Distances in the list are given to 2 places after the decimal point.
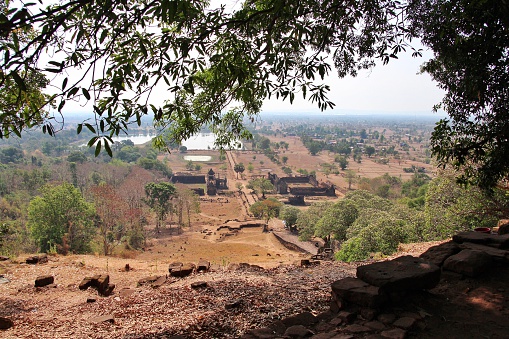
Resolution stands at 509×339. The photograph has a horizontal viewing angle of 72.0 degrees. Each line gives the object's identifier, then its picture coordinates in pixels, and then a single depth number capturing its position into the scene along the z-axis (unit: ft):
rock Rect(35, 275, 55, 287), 24.29
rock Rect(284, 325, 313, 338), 11.27
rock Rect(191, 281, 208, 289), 19.80
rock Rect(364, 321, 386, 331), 10.90
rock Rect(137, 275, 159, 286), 24.35
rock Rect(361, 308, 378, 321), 11.64
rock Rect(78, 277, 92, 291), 23.82
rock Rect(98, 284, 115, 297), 22.92
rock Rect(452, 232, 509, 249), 16.62
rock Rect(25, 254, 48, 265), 30.50
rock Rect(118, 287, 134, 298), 21.46
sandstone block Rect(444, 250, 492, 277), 14.05
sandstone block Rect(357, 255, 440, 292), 12.29
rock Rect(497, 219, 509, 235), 21.03
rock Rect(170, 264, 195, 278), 24.58
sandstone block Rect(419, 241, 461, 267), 15.68
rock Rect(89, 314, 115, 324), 16.13
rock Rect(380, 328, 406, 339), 10.21
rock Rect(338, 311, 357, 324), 11.82
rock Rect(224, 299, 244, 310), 15.21
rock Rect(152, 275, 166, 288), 22.91
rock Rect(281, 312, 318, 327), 12.44
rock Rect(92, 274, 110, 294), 23.30
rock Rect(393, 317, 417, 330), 10.80
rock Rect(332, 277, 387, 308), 11.88
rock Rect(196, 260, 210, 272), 25.41
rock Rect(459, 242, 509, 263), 14.57
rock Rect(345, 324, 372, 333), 10.79
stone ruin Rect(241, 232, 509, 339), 10.99
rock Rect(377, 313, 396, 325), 11.21
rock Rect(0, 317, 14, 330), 16.48
